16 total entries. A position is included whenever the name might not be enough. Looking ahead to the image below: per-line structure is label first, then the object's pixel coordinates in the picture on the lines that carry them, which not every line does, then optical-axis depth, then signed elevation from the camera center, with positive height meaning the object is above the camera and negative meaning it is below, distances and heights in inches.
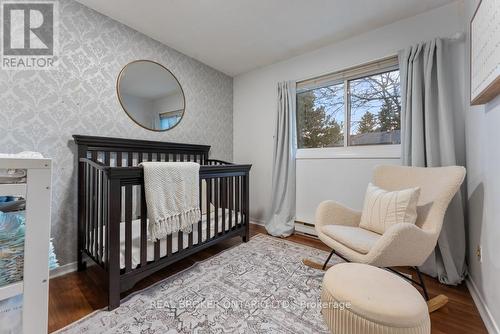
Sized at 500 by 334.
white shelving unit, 26.8 -9.6
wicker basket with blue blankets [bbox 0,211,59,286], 26.5 -9.8
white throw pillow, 55.7 -11.0
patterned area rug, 45.6 -33.0
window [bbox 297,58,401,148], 84.3 +26.7
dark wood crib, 51.3 -13.2
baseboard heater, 101.2 -29.0
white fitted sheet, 56.0 -21.4
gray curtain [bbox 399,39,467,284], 62.4 +13.7
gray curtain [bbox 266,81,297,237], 104.6 +2.6
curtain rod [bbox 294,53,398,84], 82.8 +42.7
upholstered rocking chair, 47.7 -15.4
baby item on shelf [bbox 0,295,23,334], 26.5 -18.1
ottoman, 30.4 -20.5
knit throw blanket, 56.5 -7.9
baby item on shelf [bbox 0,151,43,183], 27.3 -0.8
